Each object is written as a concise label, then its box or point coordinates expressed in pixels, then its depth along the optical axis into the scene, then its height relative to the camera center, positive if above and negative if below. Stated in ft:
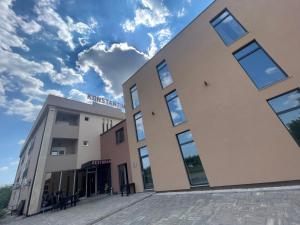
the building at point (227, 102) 17.92 +8.95
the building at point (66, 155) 38.37 +11.45
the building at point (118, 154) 41.34 +9.26
